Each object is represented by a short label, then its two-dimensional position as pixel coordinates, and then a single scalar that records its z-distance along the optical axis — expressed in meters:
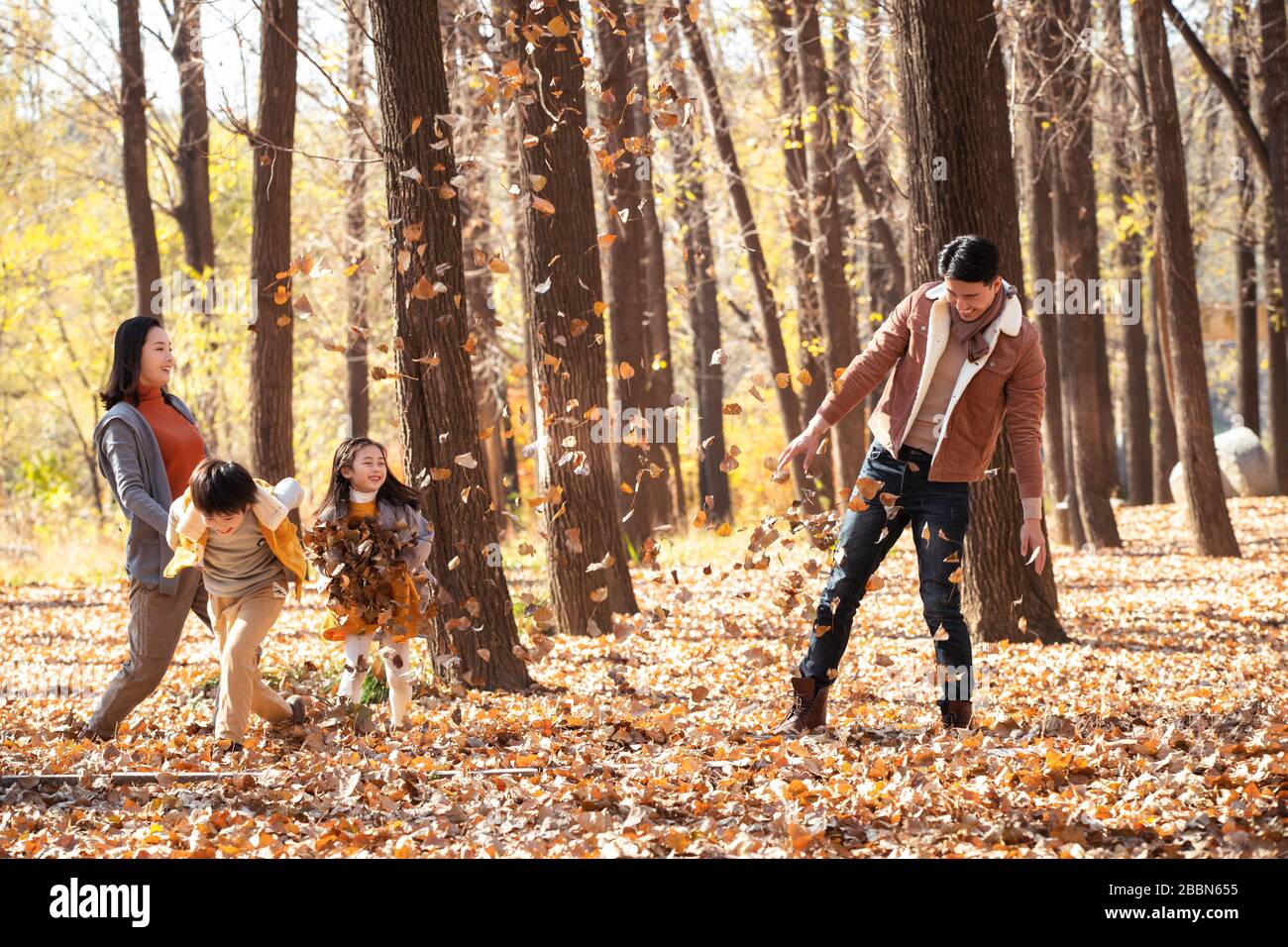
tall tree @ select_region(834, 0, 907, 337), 13.41
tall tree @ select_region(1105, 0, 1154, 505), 17.95
